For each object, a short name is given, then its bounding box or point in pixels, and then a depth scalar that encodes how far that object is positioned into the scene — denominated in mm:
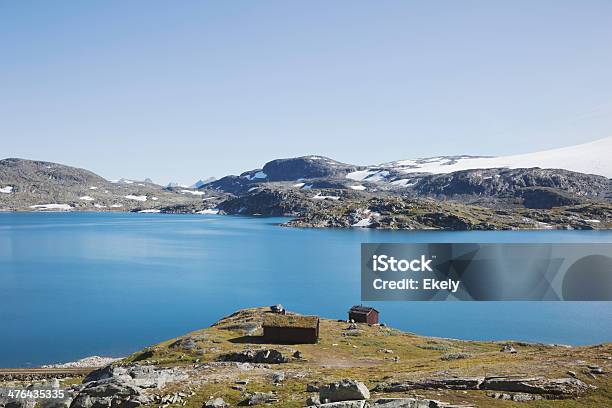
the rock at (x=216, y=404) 30845
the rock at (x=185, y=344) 57062
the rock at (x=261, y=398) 31375
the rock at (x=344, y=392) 27766
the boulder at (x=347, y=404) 25866
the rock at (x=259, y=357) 50312
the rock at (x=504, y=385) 29359
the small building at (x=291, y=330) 60906
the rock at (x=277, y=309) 80706
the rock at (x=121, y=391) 32219
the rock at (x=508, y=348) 60344
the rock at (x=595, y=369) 31872
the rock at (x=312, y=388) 32875
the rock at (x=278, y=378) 38250
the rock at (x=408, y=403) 25000
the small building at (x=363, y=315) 79312
